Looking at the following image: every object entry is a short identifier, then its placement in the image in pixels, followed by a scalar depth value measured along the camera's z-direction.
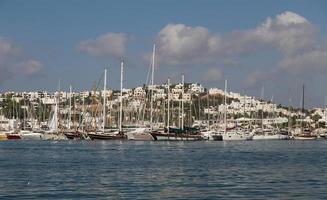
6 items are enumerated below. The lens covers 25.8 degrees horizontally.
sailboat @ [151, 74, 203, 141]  122.38
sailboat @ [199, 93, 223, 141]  139.25
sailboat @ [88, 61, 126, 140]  123.44
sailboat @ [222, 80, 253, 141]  141.88
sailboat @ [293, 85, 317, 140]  174.75
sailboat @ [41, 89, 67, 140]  144.38
